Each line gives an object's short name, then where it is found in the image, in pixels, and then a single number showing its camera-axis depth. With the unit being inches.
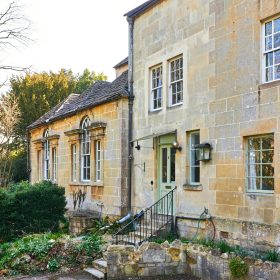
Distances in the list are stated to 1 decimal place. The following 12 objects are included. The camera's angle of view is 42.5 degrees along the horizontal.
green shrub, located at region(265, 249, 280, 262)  296.2
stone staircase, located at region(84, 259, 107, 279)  350.0
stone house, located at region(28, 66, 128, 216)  523.5
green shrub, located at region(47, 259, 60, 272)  379.0
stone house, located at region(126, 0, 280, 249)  346.7
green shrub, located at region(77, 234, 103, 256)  398.0
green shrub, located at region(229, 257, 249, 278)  292.9
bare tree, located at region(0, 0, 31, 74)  615.9
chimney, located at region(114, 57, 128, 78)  772.5
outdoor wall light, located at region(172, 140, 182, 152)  438.0
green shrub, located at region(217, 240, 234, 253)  324.4
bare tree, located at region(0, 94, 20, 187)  1120.9
